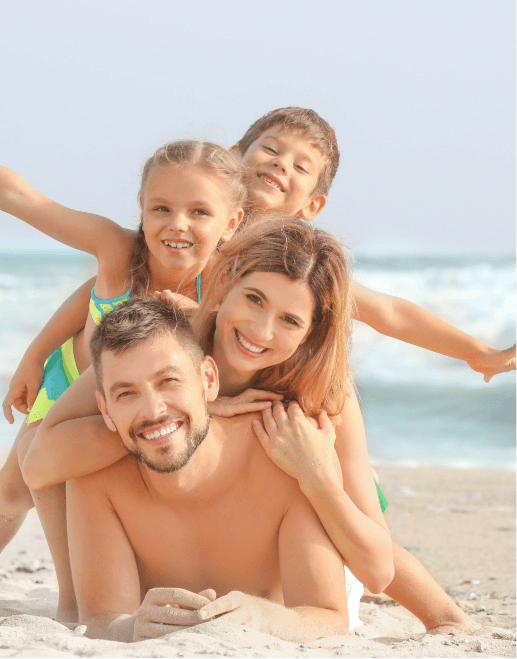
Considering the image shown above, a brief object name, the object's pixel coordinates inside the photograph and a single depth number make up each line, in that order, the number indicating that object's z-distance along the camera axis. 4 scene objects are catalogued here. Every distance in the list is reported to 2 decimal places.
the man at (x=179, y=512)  2.94
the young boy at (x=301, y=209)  4.57
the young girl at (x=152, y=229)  3.99
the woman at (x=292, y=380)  3.15
